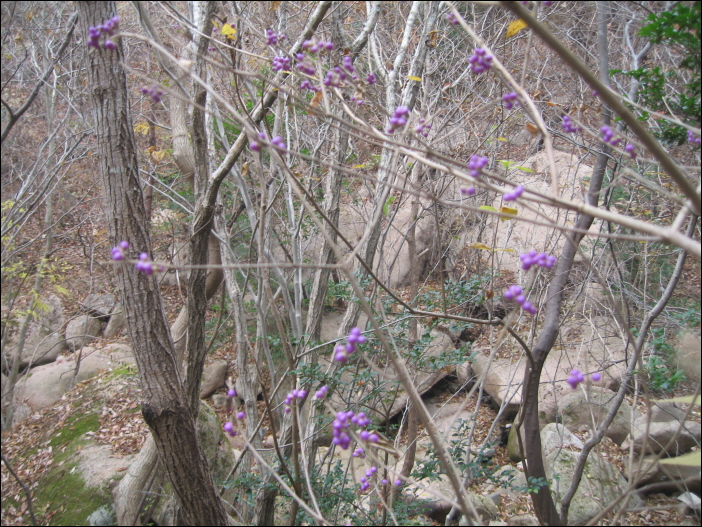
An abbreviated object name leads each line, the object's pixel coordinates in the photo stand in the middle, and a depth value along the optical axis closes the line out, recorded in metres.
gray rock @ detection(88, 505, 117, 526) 3.99
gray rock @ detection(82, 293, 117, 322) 7.21
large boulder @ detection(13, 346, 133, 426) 6.03
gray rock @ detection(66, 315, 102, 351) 7.30
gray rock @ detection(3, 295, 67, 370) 5.48
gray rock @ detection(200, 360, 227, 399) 7.41
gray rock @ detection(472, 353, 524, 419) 6.23
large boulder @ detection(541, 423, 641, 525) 4.06
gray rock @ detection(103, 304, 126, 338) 7.89
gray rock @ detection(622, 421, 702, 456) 3.75
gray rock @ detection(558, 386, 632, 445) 4.77
